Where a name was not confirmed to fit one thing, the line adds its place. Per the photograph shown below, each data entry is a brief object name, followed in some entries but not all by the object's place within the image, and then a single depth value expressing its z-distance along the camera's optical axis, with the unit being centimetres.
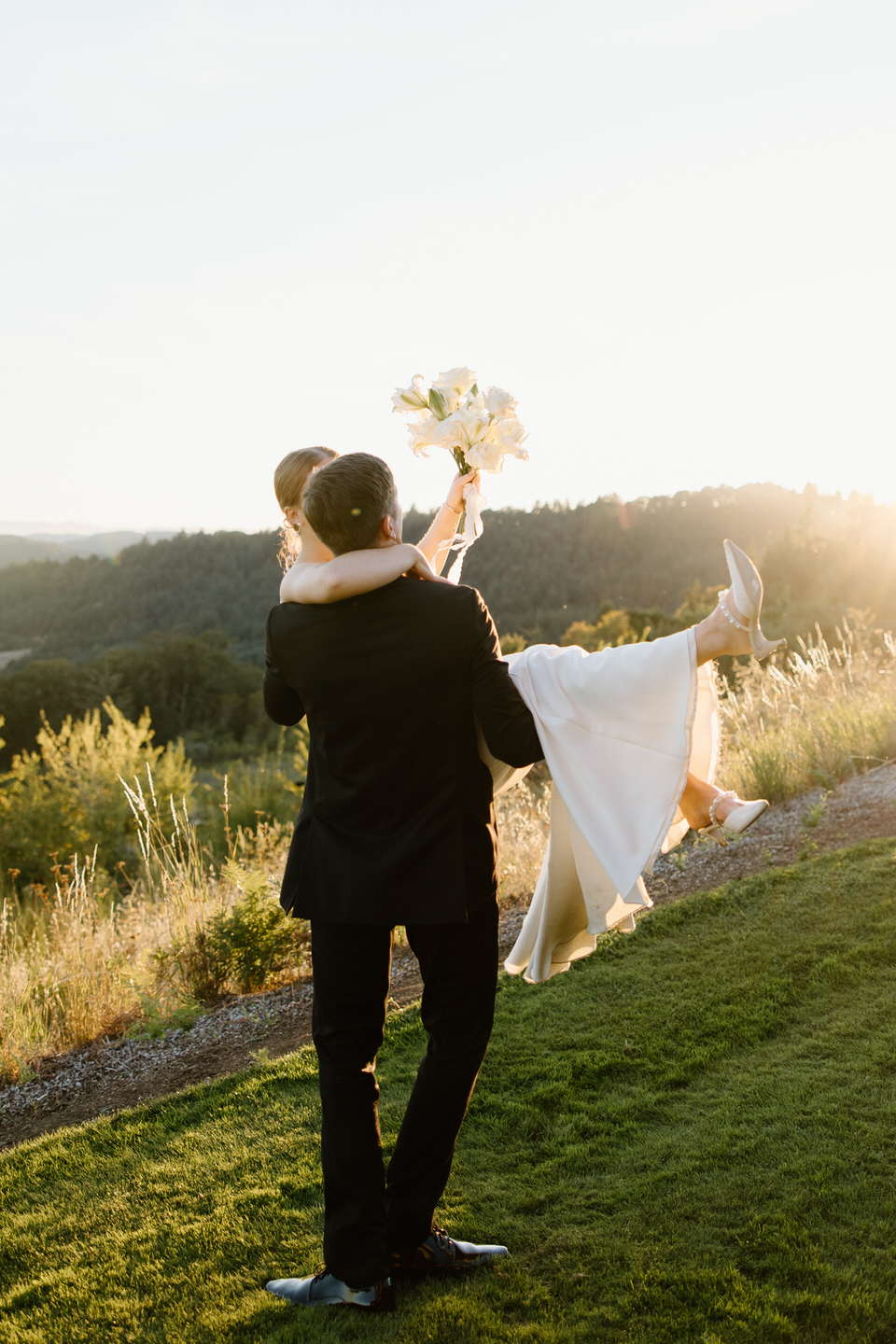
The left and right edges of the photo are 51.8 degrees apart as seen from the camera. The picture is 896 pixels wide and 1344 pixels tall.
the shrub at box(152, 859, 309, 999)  506
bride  218
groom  204
